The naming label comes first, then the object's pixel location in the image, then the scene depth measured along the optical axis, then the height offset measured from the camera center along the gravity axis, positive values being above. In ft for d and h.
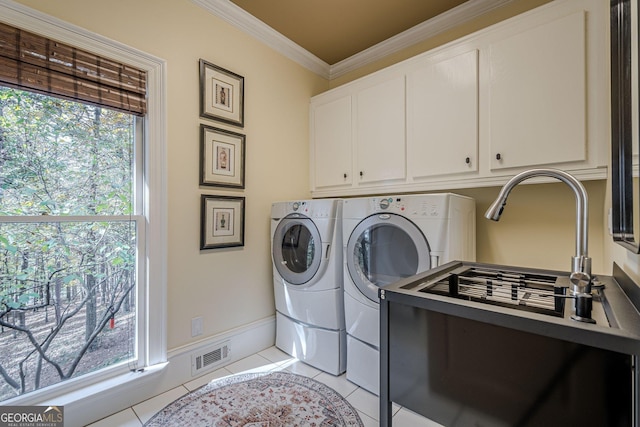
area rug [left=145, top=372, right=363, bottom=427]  4.92 -3.67
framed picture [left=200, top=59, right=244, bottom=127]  6.46 +2.84
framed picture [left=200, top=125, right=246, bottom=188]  6.47 +1.33
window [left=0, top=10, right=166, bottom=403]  4.44 -0.38
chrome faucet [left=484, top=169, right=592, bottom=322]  2.42 -0.22
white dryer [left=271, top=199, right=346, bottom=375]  6.56 -1.70
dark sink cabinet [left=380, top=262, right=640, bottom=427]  1.87 -1.19
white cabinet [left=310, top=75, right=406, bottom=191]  6.89 +2.06
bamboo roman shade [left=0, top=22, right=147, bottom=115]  4.21 +2.34
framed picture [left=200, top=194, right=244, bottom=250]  6.49 -0.23
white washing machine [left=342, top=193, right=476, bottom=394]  5.18 -0.70
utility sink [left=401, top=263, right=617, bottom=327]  2.81 -0.89
